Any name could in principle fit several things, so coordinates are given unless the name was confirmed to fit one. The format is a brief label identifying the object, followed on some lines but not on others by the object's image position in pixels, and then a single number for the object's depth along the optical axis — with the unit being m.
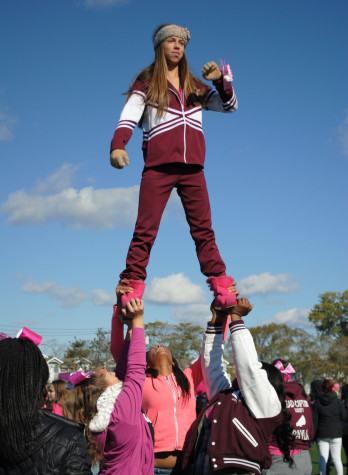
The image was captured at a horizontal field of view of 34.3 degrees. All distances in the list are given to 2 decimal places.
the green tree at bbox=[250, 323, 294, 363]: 52.09
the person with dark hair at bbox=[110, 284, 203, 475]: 4.46
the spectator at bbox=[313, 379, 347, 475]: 11.02
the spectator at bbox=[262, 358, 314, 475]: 5.29
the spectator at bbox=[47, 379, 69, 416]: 6.59
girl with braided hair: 2.48
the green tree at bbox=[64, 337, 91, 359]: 43.34
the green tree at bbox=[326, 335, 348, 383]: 49.22
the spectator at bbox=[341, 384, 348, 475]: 11.83
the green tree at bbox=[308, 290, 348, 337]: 58.56
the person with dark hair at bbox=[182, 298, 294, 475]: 3.29
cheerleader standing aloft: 4.29
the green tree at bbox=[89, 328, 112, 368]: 41.25
